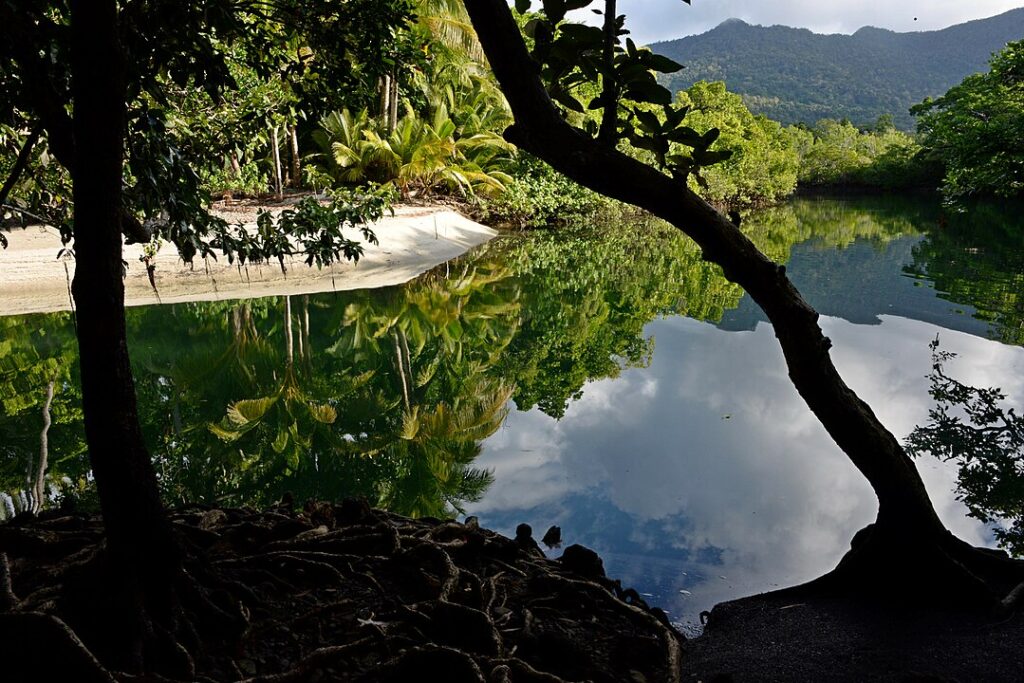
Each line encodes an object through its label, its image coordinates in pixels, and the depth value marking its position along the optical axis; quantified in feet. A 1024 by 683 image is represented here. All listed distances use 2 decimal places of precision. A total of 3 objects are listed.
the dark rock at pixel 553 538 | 17.07
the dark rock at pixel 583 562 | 13.76
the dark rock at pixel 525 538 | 14.80
